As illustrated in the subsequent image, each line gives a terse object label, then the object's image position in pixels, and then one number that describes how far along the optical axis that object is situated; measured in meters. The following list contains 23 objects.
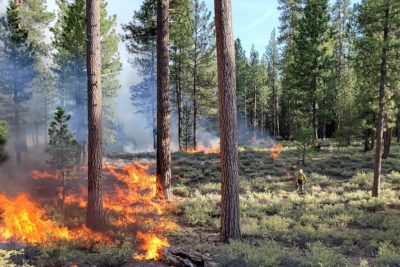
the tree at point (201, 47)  35.84
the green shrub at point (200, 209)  13.53
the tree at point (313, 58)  30.77
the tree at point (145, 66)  37.42
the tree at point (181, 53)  32.38
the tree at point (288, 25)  39.53
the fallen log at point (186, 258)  8.15
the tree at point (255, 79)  58.66
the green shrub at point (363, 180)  21.73
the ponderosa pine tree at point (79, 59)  26.39
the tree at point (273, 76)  61.22
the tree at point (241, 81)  51.50
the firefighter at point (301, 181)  19.80
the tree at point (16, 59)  28.55
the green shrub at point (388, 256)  8.77
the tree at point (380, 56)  19.08
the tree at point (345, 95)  32.03
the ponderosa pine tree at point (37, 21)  33.42
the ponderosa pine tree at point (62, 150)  16.09
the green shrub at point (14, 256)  8.65
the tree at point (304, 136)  25.78
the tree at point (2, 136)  20.40
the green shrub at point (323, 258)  8.24
